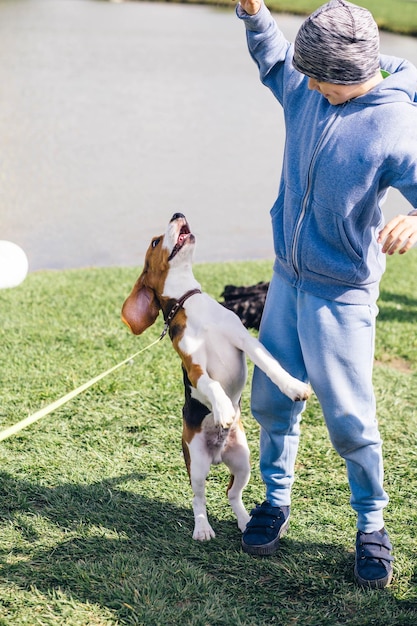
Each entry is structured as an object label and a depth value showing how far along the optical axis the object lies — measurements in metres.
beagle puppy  3.17
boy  2.78
